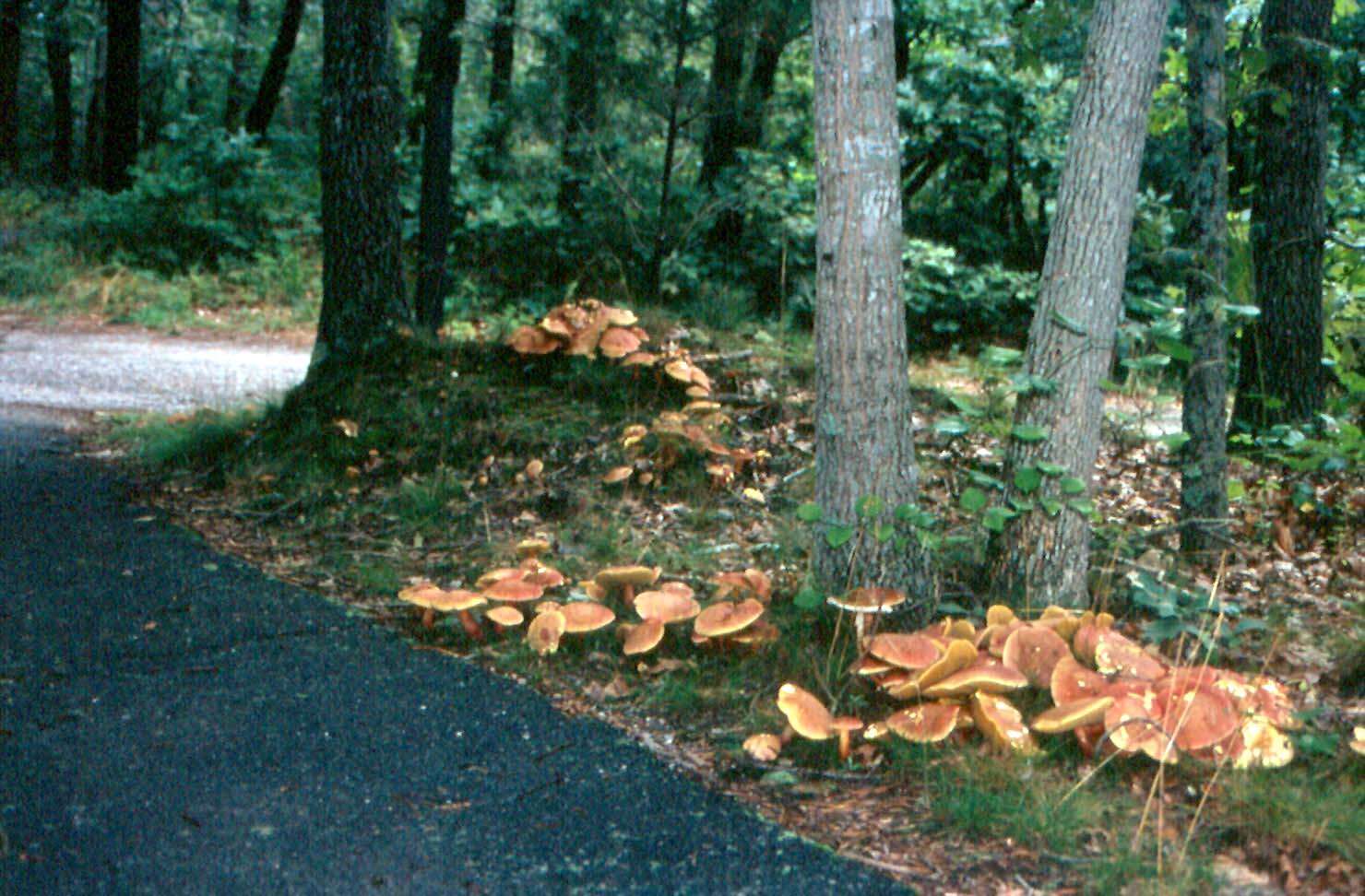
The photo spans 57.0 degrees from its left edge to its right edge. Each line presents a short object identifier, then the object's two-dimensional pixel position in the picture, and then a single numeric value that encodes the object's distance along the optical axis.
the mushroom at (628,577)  5.33
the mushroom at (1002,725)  4.02
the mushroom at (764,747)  4.31
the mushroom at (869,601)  4.70
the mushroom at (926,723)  4.08
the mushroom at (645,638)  4.92
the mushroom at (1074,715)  3.87
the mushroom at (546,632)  5.15
